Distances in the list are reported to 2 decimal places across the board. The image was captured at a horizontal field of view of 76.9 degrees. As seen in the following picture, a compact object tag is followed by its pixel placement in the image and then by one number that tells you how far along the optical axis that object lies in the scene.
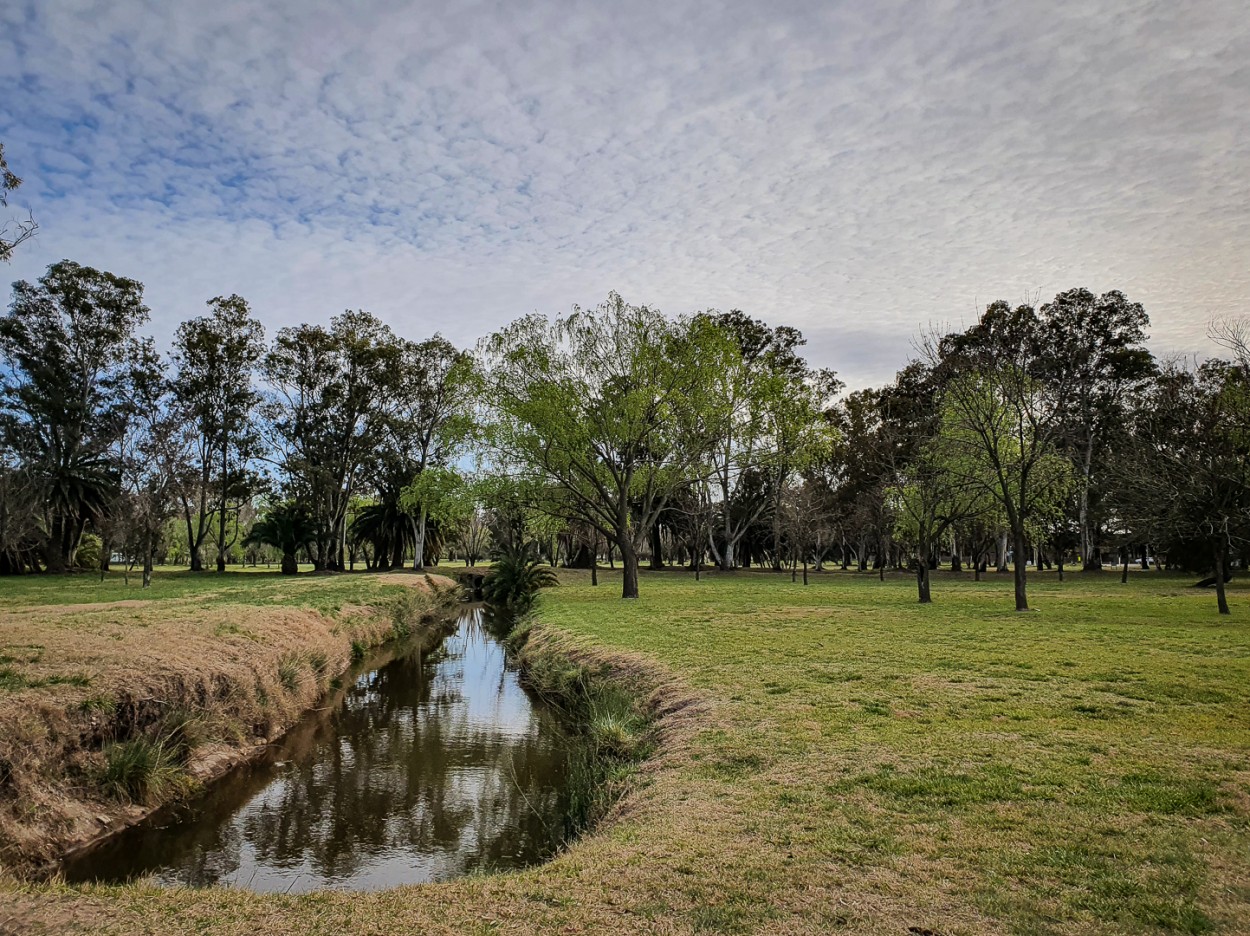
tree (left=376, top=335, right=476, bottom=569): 52.66
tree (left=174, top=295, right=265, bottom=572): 47.44
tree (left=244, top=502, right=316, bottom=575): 52.50
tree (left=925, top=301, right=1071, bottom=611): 24.58
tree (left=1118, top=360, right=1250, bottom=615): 22.44
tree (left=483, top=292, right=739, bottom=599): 29.70
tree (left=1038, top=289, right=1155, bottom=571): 50.69
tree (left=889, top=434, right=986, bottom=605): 28.50
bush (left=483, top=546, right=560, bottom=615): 35.28
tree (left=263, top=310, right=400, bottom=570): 49.72
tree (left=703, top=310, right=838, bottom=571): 31.17
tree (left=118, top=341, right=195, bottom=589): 33.25
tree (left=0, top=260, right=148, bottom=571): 41.69
